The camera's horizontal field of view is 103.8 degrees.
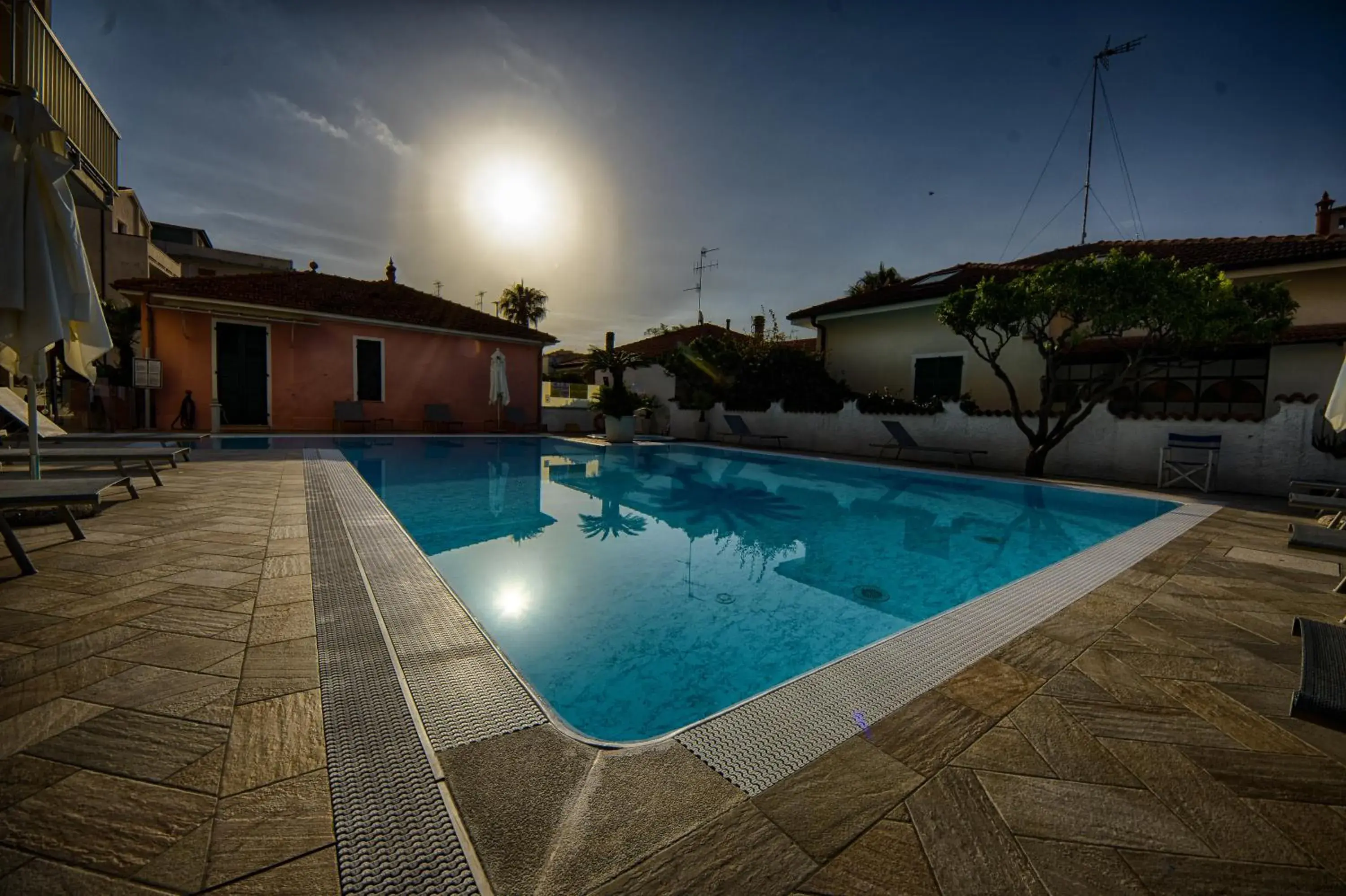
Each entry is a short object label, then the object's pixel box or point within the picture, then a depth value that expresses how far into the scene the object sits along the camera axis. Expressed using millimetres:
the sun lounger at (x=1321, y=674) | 1603
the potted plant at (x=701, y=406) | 17594
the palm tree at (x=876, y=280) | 24203
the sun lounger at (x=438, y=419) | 16656
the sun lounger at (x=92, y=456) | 4832
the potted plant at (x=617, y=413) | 15852
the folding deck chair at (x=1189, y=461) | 8539
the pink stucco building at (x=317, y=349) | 13562
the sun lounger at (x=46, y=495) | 2928
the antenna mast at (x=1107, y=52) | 12734
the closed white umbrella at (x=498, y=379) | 16609
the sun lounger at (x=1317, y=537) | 3703
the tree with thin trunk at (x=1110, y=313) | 8023
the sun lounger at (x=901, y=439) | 12317
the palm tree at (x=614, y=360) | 18641
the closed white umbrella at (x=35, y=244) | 3277
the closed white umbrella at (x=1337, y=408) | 3965
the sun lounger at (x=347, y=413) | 15156
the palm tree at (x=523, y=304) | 38750
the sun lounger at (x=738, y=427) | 16062
